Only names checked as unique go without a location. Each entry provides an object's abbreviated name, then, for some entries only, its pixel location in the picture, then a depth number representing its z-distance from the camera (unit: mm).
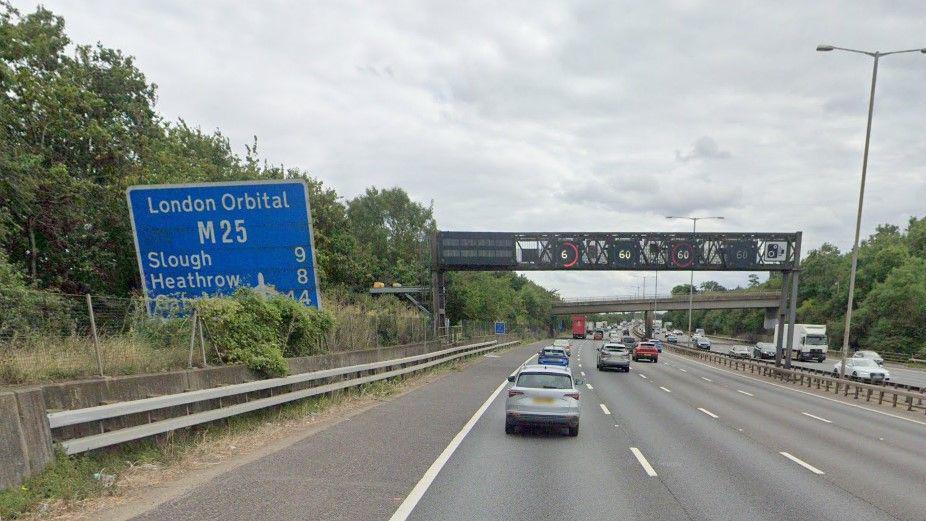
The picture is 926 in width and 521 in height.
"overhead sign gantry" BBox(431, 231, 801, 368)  42469
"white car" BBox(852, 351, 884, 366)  50406
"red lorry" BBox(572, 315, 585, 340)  113062
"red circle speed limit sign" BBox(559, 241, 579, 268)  42750
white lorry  60000
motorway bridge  90812
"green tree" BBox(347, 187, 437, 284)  72000
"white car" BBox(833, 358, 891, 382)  35906
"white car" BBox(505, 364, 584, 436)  13312
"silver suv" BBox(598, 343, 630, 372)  37688
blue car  31345
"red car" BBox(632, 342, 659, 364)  51344
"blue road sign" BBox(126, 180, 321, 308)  15836
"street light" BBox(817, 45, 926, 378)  27672
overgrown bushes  12703
